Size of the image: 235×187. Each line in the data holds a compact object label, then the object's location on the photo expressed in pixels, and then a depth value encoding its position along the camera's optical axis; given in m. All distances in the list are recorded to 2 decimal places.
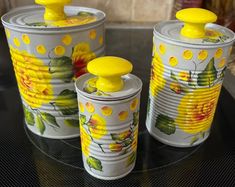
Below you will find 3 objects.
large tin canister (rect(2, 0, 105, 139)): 0.51
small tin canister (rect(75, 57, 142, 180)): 0.44
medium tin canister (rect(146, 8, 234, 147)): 0.50
